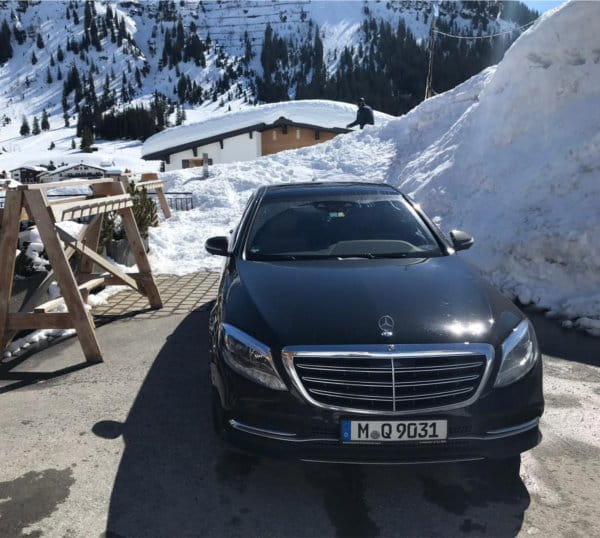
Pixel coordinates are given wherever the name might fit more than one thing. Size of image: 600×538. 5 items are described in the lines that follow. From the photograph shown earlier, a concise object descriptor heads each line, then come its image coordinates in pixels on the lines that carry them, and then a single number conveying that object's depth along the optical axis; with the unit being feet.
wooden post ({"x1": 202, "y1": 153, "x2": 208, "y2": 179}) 67.19
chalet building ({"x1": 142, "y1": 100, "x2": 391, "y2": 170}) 137.49
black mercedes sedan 8.59
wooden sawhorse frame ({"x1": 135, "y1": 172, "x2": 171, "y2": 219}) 43.66
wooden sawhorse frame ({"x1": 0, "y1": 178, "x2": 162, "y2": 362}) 15.37
